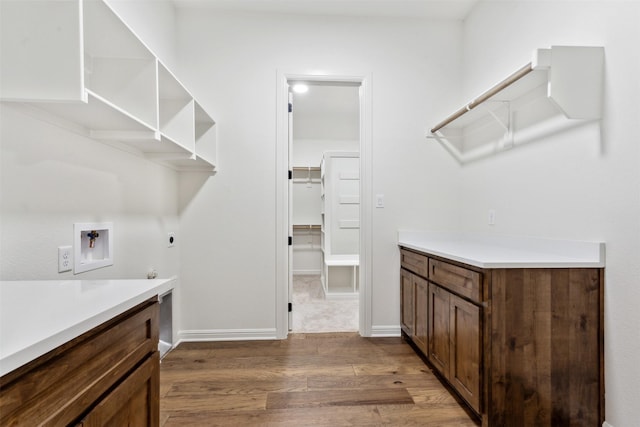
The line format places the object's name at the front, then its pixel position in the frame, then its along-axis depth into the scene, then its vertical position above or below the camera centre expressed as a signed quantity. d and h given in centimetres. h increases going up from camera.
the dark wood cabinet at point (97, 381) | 54 -37
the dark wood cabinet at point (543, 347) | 135 -61
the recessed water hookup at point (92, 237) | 142 -12
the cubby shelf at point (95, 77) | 94 +55
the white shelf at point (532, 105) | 137 +63
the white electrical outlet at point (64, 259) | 121 -19
